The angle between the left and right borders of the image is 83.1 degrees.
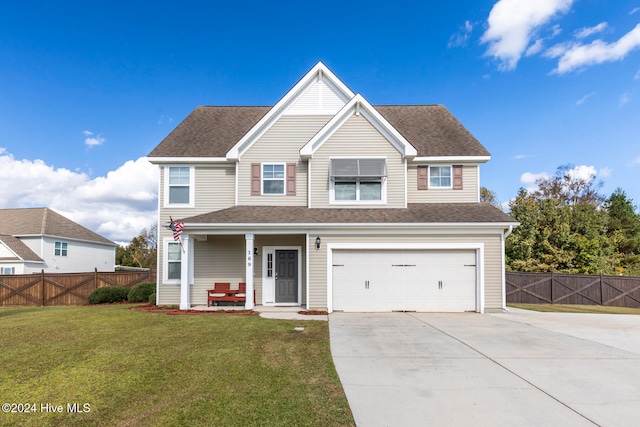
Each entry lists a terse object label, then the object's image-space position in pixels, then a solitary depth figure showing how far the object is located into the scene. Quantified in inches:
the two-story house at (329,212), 530.6
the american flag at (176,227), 505.4
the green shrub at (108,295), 655.1
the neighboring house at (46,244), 975.1
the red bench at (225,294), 554.9
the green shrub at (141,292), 639.1
